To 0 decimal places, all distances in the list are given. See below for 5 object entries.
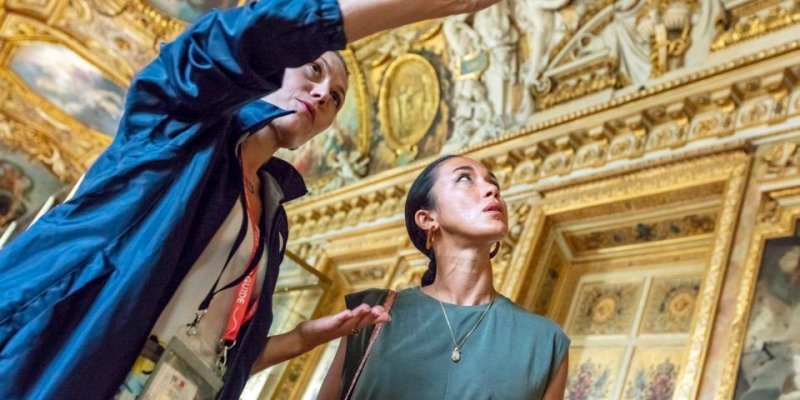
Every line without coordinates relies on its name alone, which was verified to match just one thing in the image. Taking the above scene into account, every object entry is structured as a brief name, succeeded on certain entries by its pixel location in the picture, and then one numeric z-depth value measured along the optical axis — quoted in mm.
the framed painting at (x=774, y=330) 3242
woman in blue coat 1202
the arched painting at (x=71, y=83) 10875
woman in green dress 1876
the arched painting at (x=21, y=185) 12641
